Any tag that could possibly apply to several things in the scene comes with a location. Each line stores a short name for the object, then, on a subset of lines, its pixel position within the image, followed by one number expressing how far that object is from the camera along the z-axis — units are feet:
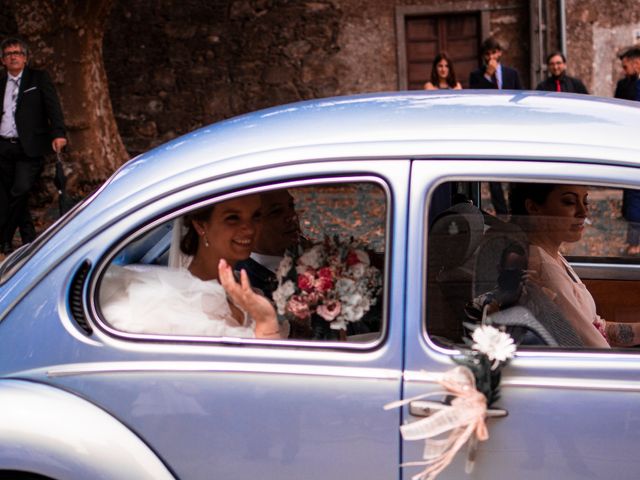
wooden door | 52.01
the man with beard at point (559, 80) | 35.42
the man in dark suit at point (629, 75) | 33.53
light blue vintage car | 8.63
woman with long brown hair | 35.47
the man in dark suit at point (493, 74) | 34.91
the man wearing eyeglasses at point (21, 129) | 29.86
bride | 9.55
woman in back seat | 9.69
